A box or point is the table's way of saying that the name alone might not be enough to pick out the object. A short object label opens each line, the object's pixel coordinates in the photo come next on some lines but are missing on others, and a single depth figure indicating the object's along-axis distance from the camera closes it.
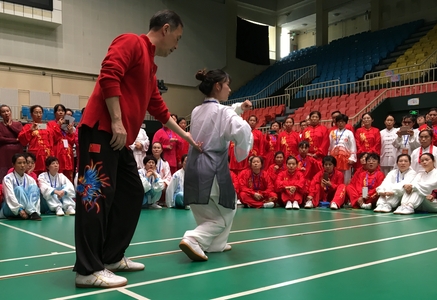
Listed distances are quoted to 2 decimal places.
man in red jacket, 2.61
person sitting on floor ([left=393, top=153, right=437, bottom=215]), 6.73
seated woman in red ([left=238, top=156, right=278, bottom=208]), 8.27
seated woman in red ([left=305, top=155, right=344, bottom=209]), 8.30
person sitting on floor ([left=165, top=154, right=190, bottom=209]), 8.22
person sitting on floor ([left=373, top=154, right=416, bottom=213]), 7.03
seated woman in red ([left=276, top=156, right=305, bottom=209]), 8.12
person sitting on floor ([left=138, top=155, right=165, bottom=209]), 7.90
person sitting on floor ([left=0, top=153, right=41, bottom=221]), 6.26
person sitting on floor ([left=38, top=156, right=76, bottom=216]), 6.96
